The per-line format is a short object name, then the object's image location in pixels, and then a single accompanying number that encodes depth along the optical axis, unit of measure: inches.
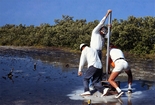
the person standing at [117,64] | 339.0
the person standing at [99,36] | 352.8
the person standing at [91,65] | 337.4
